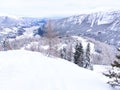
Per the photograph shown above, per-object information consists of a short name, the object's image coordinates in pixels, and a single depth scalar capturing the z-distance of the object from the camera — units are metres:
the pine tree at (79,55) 24.81
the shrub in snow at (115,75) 8.20
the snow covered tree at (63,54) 29.08
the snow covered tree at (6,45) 29.50
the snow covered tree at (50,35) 25.30
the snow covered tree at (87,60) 26.02
